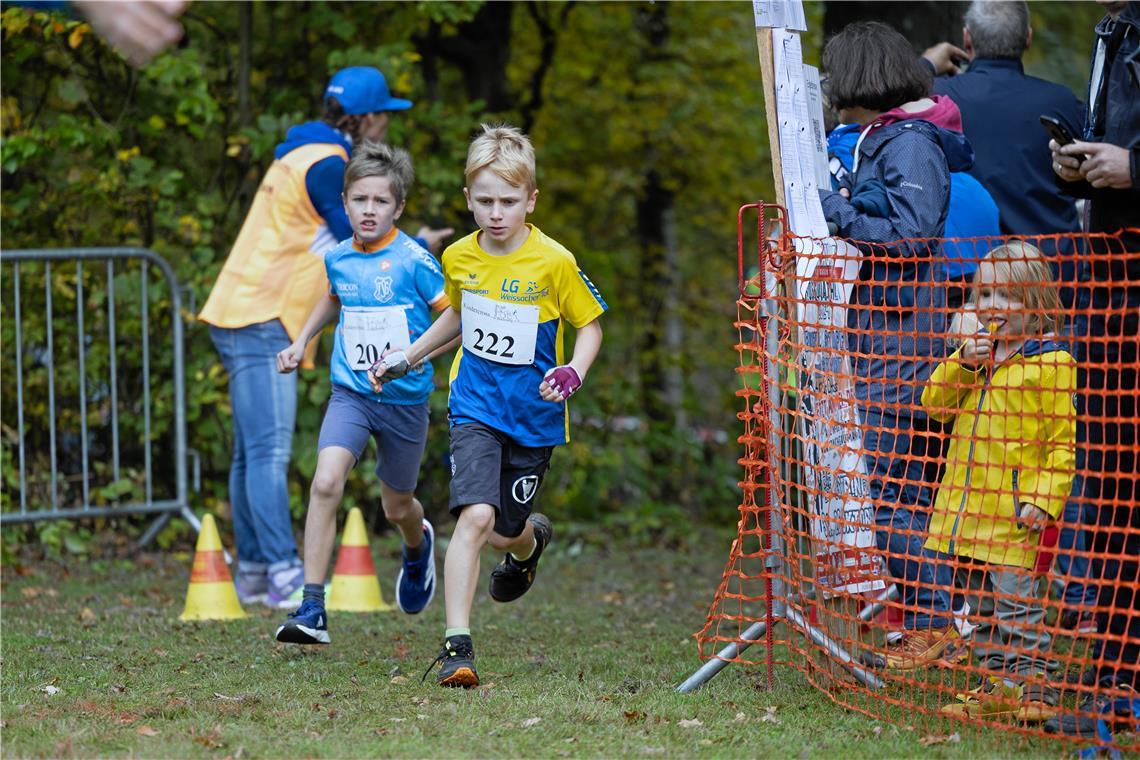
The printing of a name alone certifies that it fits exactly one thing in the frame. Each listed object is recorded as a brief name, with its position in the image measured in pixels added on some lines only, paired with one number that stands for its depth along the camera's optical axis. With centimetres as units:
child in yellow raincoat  816
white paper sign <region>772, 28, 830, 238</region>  937
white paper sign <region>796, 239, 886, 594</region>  927
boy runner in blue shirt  1170
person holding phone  787
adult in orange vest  1412
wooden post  942
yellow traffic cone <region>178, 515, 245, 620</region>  1318
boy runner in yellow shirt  1004
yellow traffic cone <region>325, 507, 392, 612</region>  1393
